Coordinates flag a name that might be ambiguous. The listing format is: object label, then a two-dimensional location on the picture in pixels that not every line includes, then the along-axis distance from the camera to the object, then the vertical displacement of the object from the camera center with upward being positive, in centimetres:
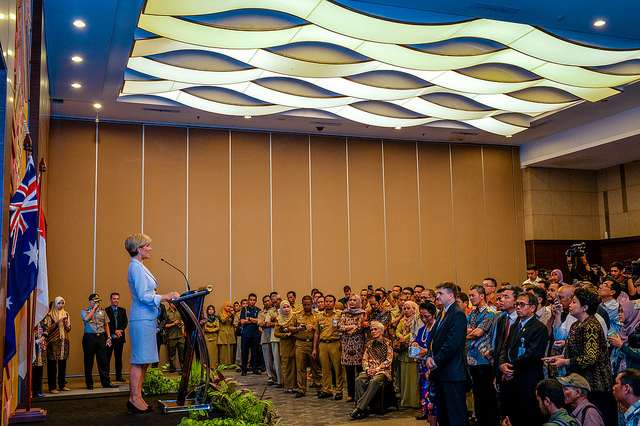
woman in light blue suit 469 -43
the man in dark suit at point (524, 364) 549 -98
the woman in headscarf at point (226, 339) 1251 -154
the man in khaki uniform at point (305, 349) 920 -132
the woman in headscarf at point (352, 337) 842 -105
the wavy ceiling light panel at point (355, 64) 809 +315
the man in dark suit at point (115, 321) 1050 -93
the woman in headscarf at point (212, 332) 1236 -137
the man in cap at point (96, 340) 1005 -121
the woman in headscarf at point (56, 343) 941 -116
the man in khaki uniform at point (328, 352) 894 -132
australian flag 360 +16
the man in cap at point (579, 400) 424 -103
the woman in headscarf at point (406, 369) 801 -145
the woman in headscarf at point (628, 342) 486 -75
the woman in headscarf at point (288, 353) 953 -141
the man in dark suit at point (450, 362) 559 -95
